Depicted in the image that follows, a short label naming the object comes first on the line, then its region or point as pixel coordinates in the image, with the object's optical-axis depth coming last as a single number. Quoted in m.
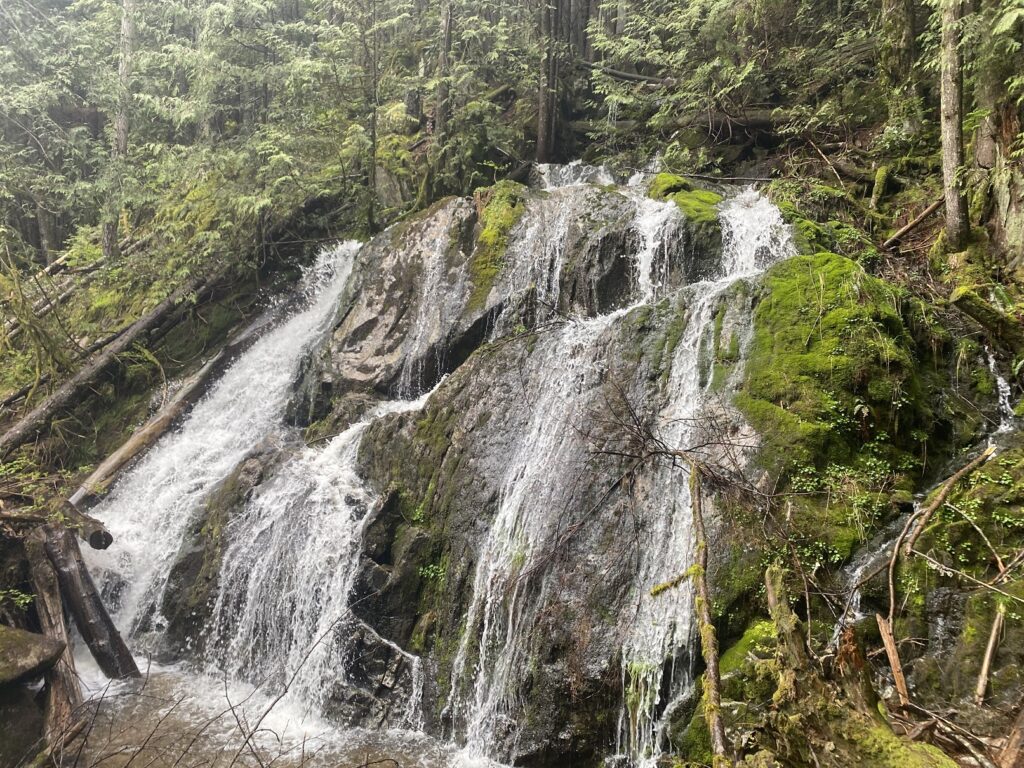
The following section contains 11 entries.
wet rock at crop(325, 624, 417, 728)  7.17
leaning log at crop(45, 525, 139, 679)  8.35
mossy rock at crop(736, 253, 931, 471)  6.28
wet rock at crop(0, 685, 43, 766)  6.79
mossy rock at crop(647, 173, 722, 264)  10.12
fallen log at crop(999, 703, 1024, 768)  3.11
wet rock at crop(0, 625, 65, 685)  7.07
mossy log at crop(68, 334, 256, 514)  11.09
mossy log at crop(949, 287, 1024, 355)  7.28
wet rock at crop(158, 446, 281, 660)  9.04
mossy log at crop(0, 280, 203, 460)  11.62
